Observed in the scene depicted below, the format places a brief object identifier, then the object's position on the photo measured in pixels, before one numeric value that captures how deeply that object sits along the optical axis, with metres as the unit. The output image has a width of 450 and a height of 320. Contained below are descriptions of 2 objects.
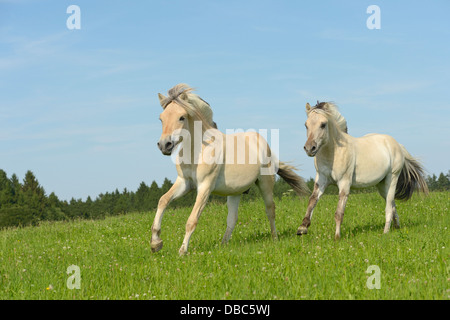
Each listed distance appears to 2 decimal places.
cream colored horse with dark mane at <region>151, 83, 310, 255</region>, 8.14
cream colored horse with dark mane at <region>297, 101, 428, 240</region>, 9.26
